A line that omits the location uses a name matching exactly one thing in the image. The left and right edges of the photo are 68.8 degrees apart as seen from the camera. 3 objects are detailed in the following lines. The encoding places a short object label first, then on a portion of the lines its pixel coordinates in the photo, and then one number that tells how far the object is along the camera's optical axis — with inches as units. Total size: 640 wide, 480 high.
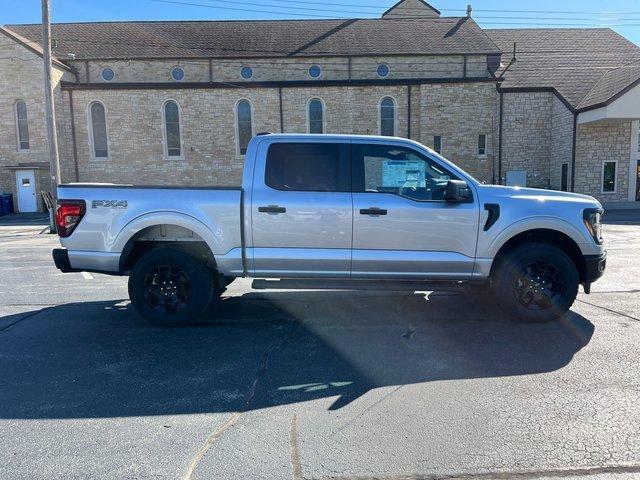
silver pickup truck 201.5
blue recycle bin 1005.2
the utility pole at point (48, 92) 645.3
